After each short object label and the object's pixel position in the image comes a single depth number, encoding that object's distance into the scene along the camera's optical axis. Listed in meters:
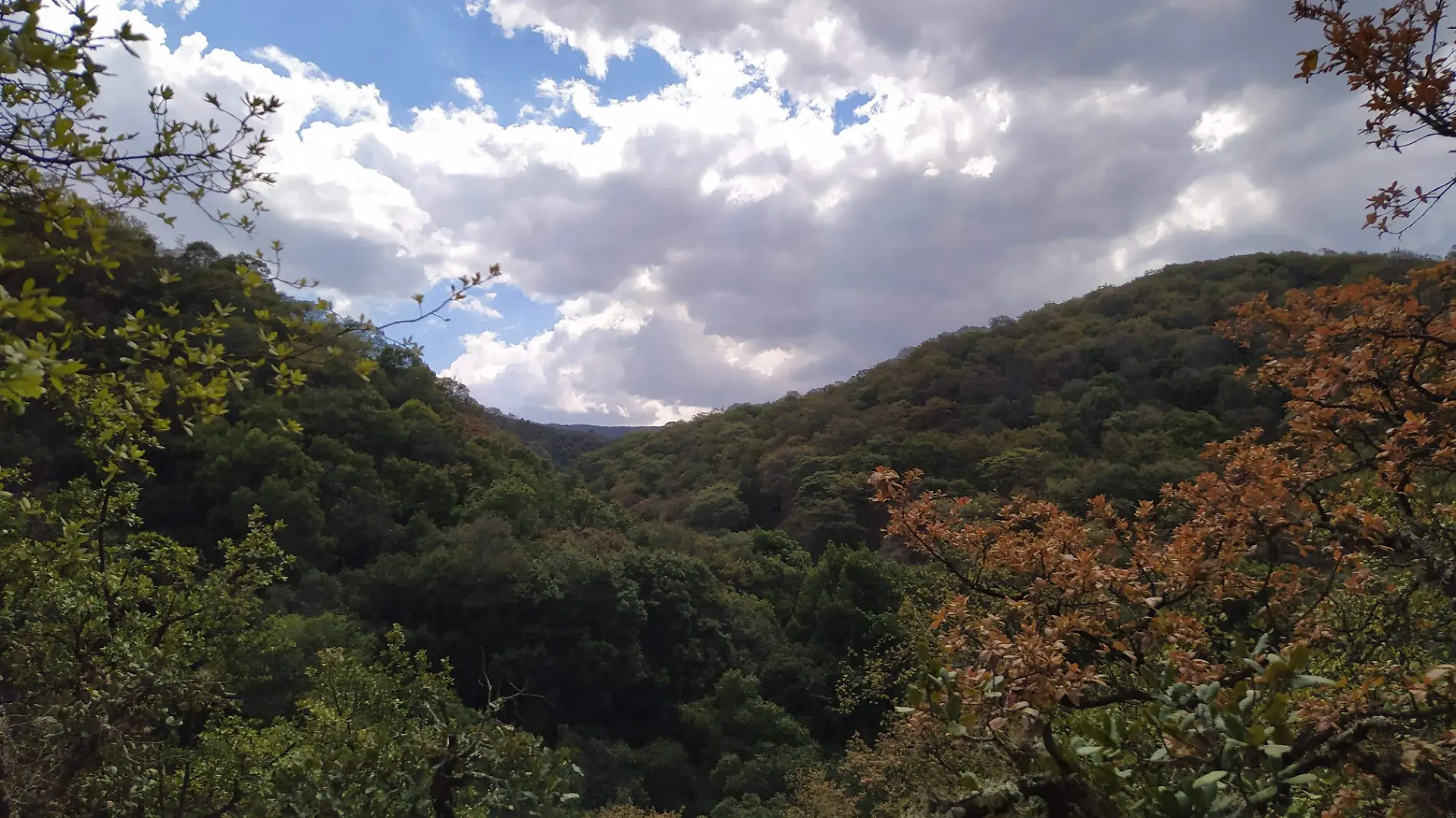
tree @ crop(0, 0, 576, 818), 2.62
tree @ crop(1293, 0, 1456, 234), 3.02
